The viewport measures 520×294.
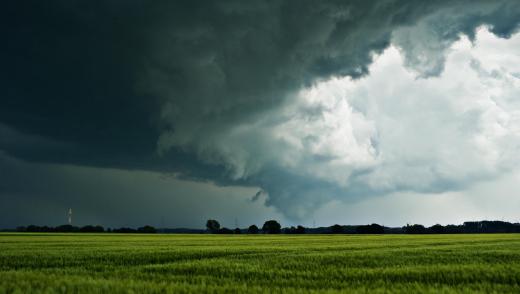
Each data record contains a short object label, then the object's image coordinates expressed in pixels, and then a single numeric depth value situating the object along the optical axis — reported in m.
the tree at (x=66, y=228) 176.06
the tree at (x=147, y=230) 186.90
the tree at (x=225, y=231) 188.60
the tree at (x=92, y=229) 172.50
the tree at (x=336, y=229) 195.25
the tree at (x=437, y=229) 184.60
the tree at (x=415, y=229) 186.50
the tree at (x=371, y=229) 178.50
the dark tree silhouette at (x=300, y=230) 191.50
